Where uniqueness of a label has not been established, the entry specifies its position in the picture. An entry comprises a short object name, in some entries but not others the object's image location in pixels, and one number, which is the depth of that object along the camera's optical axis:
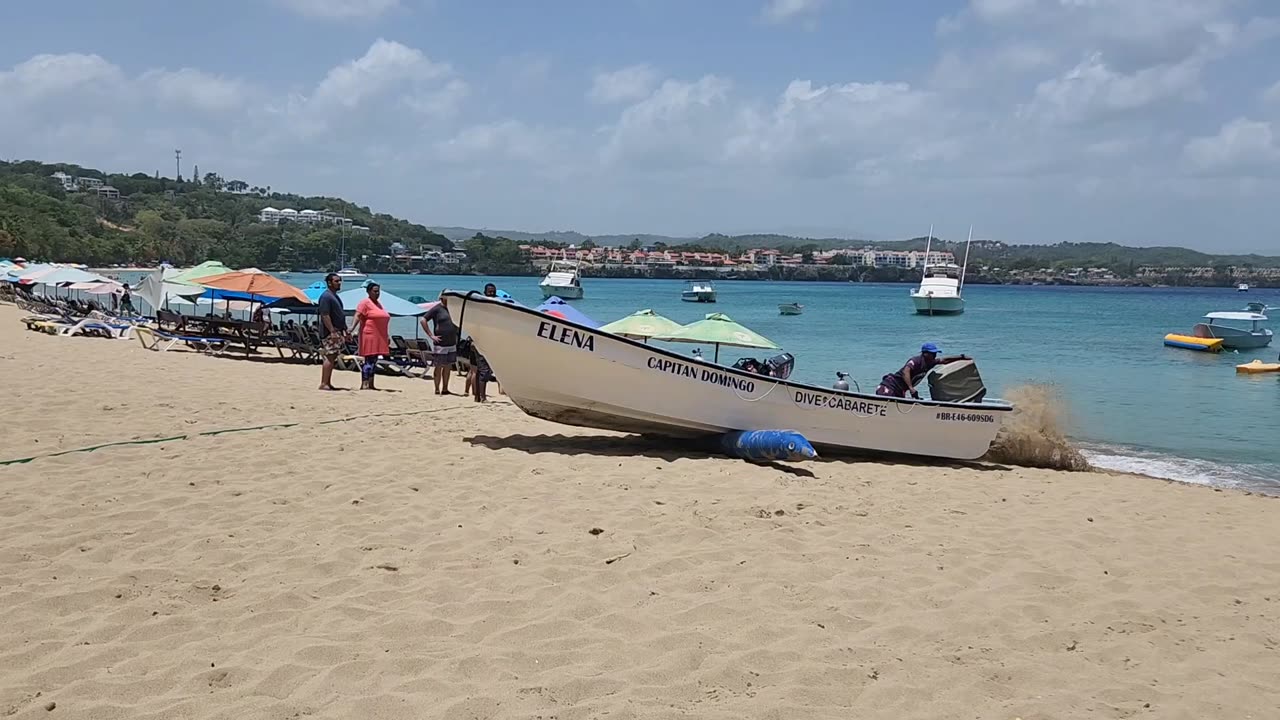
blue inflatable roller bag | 7.99
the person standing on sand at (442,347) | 12.55
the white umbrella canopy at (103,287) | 27.47
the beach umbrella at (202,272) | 17.53
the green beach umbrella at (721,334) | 11.99
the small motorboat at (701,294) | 78.19
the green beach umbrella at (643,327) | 14.11
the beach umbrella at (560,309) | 14.22
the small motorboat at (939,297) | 60.56
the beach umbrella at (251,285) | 16.02
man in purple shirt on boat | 9.91
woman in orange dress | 12.01
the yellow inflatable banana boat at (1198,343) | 32.72
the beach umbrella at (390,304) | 18.81
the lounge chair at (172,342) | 16.86
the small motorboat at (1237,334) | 32.53
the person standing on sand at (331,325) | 11.94
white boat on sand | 8.23
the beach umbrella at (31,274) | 29.74
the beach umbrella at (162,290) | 20.62
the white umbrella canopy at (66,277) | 28.59
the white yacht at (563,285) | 76.38
